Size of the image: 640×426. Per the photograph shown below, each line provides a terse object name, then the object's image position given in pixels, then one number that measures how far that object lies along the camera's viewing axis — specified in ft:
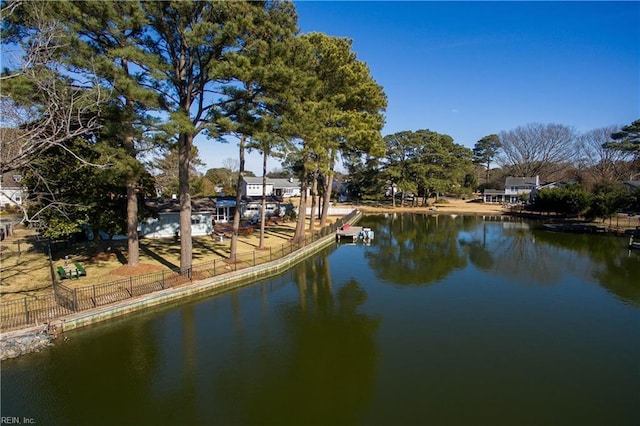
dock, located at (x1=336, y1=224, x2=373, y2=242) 106.83
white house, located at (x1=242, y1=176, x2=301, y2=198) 235.61
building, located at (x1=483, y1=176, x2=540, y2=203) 240.18
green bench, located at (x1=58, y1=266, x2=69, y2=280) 51.88
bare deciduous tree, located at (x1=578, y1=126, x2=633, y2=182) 201.98
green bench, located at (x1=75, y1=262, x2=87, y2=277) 53.47
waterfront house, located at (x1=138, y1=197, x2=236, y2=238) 90.79
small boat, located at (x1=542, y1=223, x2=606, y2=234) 122.52
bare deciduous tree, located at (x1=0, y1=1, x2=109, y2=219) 29.71
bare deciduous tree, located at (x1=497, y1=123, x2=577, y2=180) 255.09
